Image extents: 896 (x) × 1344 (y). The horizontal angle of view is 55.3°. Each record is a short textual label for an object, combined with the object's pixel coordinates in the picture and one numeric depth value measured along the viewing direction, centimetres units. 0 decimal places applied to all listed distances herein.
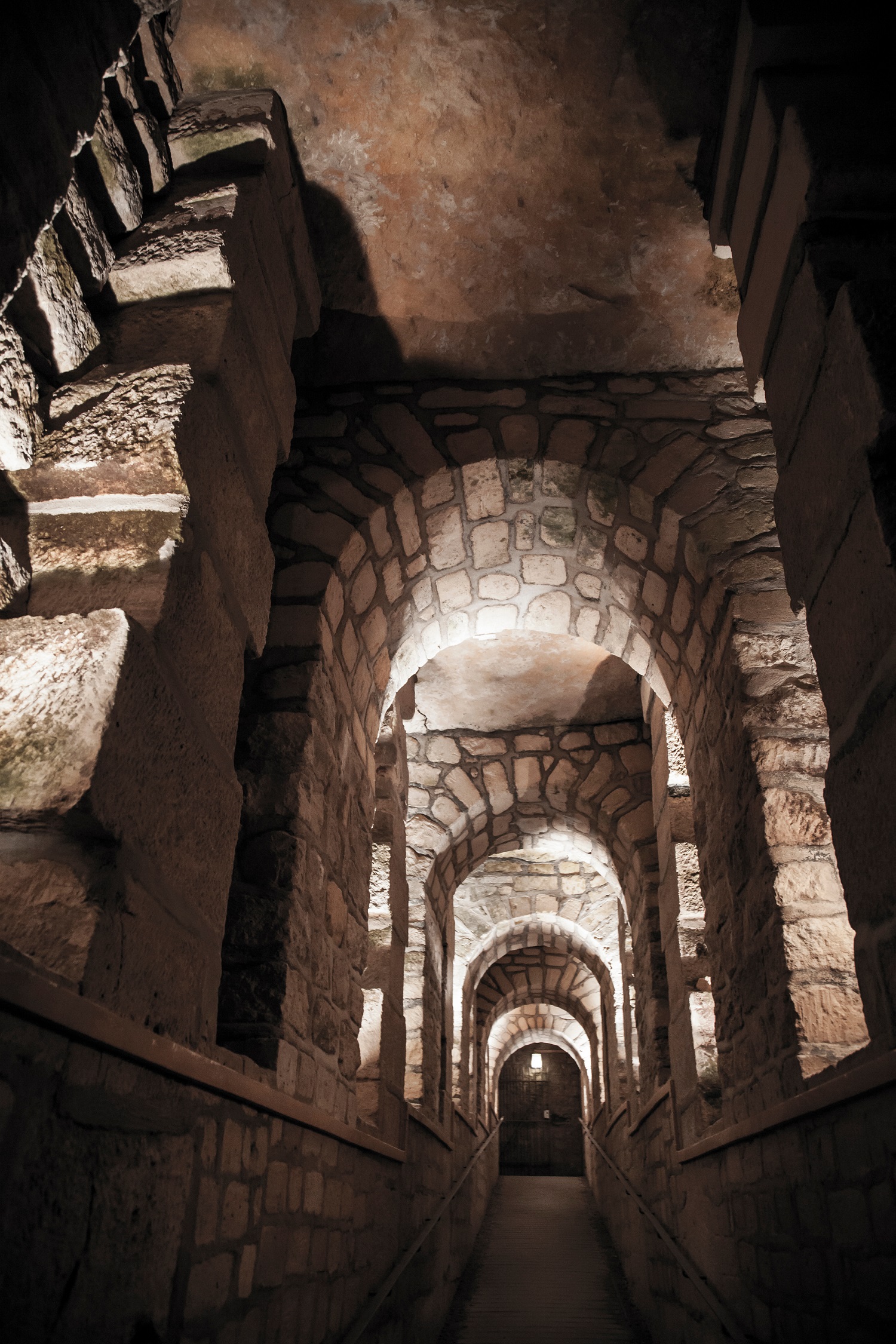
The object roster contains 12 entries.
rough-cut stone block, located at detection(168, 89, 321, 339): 238
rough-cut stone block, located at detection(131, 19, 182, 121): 229
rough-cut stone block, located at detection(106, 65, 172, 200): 222
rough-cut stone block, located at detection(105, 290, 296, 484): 197
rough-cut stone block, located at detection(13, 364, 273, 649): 165
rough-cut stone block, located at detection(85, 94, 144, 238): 211
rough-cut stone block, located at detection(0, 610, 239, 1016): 130
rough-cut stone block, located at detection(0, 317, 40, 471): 175
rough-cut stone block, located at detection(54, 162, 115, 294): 198
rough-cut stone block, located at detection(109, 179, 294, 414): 209
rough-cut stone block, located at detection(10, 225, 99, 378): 182
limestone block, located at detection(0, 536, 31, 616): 163
